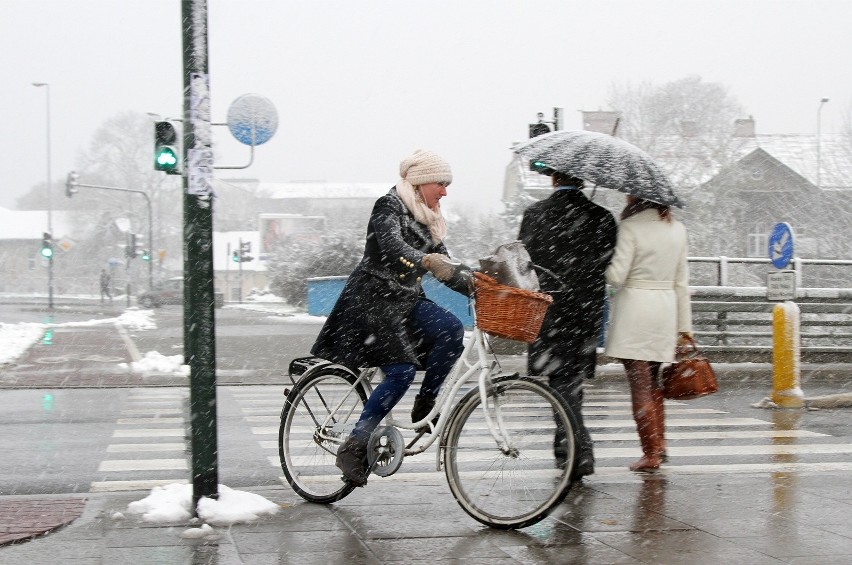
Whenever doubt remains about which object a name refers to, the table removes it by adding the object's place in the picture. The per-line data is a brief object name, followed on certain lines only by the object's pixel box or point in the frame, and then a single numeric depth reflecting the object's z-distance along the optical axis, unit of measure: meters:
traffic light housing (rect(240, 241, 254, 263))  52.90
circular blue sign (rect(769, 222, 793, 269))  11.78
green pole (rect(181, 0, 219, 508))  5.22
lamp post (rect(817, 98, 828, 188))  42.58
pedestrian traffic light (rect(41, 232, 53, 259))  49.78
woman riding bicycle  5.17
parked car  51.34
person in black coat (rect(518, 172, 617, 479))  6.13
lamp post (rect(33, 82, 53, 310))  47.77
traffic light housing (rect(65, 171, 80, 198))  48.41
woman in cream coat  6.26
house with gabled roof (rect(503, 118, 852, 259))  41.84
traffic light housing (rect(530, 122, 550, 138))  14.90
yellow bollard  10.46
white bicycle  4.89
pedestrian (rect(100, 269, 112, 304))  57.56
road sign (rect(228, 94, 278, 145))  13.99
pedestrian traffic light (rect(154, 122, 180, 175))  11.57
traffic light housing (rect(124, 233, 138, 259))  48.84
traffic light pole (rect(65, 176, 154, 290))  48.41
